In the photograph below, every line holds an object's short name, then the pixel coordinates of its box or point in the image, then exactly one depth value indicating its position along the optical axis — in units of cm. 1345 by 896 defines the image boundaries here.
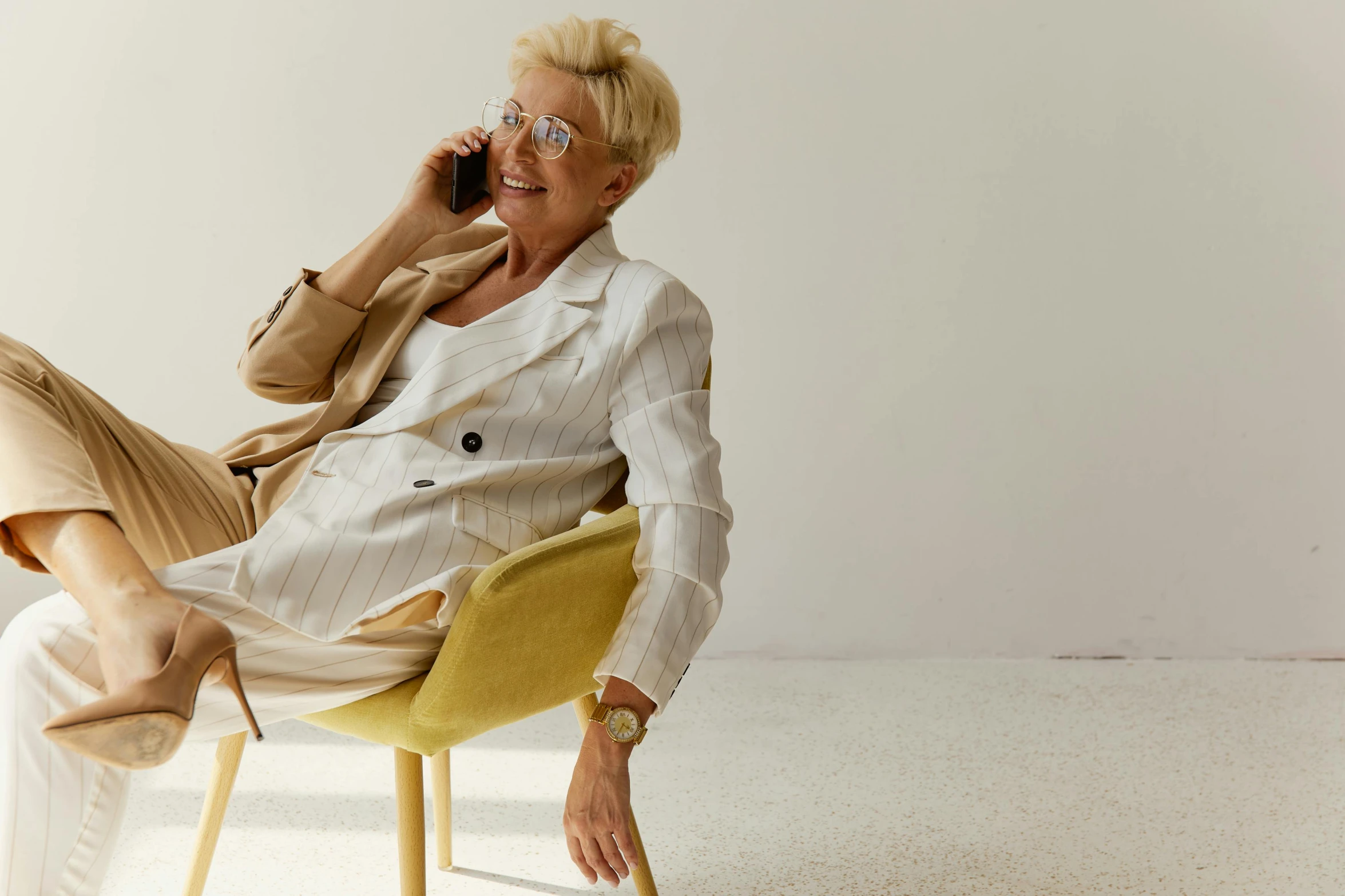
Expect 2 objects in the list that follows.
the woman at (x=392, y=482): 124
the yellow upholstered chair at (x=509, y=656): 141
